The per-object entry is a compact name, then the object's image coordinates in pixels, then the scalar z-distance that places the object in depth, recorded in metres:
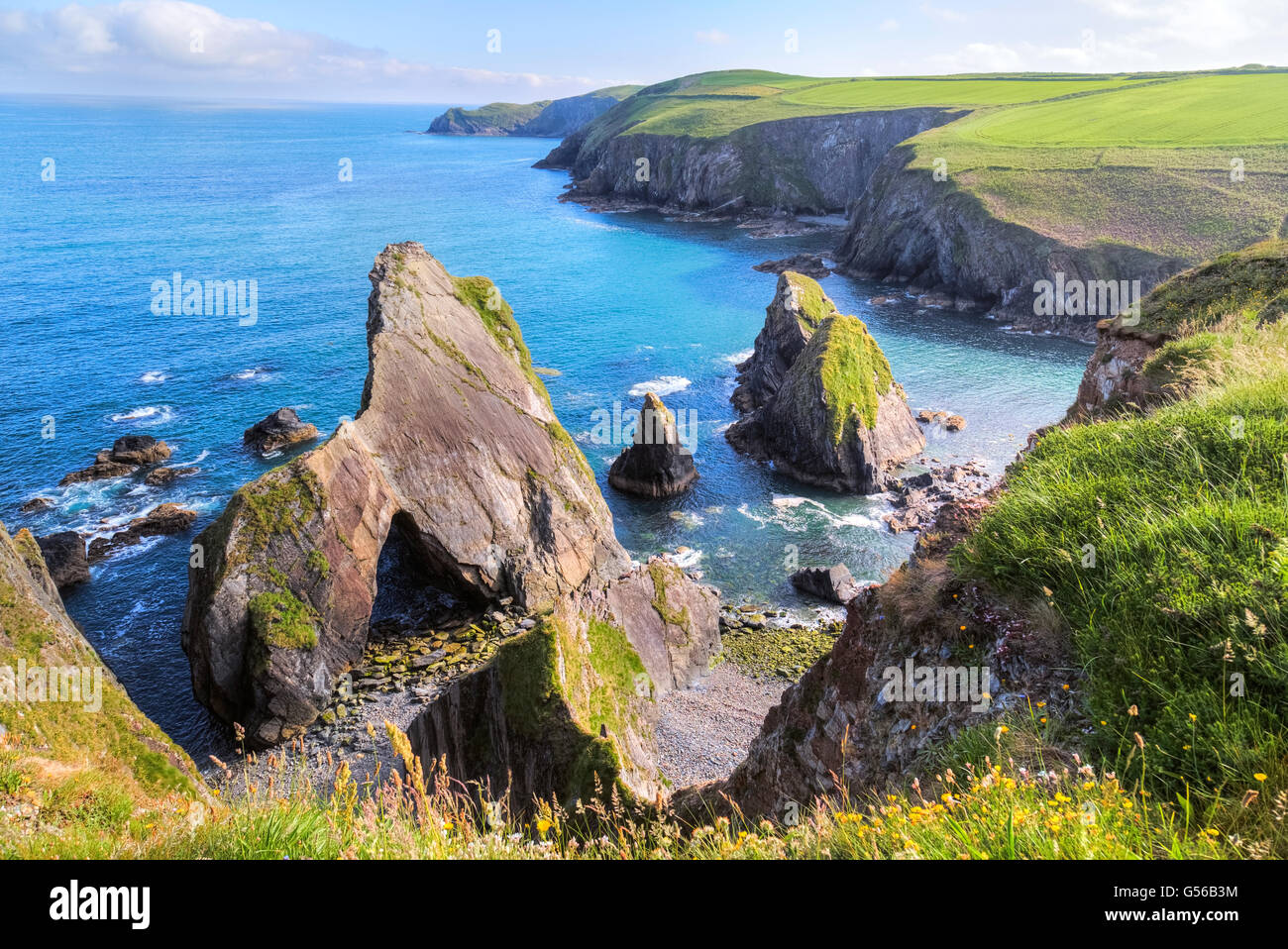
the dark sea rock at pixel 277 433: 52.56
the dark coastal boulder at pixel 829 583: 38.41
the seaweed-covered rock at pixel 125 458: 48.59
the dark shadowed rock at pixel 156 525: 41.56
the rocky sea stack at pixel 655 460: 47.41
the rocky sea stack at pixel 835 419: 48.97
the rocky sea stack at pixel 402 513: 30.06
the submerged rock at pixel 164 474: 47.84
